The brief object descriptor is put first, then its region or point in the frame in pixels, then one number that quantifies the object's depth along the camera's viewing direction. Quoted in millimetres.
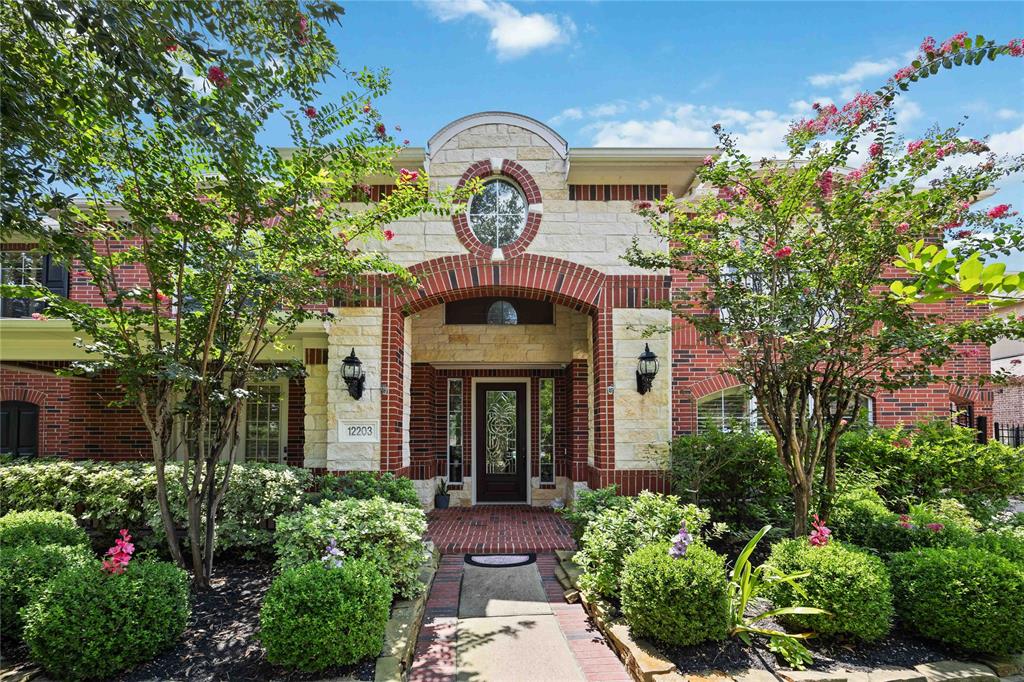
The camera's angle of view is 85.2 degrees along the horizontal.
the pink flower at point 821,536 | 4246
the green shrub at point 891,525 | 4691
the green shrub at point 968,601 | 3611
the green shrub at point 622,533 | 4516
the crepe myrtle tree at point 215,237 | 3889
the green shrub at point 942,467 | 6387
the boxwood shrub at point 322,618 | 3328
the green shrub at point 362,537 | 4336
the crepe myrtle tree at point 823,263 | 4652
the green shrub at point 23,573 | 3713
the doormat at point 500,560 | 6012
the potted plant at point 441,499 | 9602
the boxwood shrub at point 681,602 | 3607
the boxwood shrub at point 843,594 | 3676
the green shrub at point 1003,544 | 4141
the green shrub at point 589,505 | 5602
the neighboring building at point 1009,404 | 14375
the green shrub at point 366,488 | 5934
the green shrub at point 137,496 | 5449
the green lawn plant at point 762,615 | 3588
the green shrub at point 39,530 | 4616
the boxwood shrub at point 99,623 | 3254
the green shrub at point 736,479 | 6293
